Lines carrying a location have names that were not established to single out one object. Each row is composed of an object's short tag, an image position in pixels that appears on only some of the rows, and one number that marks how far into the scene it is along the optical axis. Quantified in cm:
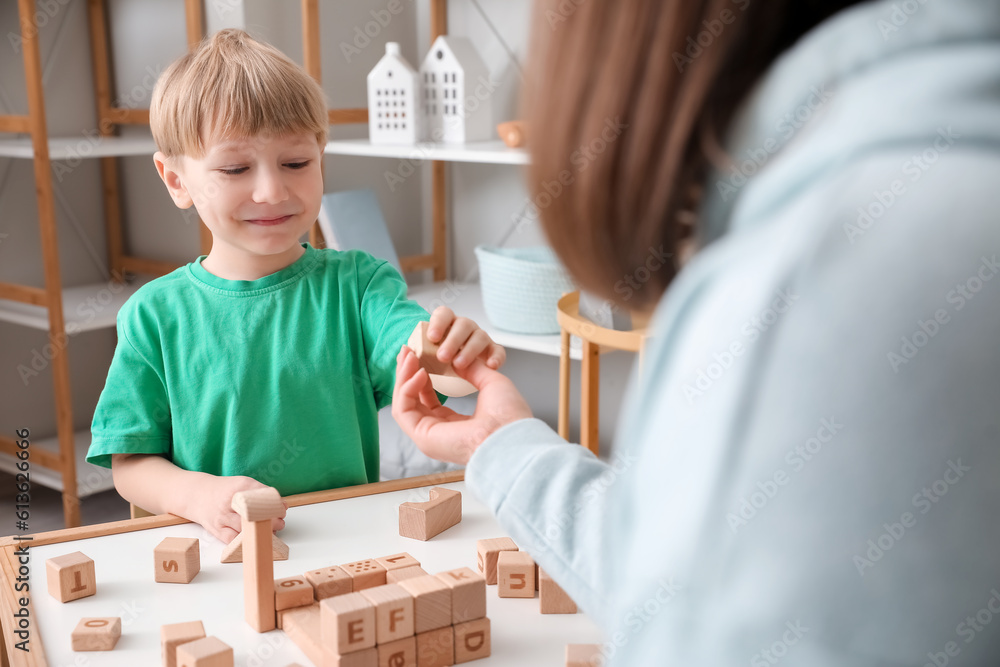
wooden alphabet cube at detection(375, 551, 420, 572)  72
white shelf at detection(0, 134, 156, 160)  210
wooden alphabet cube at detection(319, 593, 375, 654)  58
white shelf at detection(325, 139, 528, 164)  191
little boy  103
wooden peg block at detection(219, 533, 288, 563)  78
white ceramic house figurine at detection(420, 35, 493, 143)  208
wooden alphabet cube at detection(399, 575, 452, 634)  61
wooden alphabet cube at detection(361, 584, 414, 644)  59
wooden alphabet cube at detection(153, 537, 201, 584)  74
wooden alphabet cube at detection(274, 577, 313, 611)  66
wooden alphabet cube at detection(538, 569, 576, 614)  69
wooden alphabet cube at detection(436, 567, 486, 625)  62
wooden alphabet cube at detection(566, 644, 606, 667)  59
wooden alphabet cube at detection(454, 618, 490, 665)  62
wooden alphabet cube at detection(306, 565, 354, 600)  68
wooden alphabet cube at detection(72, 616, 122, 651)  64
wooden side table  165
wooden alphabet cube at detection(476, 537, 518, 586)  75
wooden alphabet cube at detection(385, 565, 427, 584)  70
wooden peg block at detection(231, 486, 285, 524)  67
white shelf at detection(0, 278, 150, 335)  216
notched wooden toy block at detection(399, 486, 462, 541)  83
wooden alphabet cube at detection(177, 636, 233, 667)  58
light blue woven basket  184
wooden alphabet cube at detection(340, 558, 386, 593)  70
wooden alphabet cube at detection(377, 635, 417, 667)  60
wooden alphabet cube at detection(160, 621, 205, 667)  60
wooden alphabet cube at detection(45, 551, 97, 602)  71
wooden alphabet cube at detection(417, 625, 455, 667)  61
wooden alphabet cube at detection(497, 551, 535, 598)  72
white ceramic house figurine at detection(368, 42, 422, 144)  210
